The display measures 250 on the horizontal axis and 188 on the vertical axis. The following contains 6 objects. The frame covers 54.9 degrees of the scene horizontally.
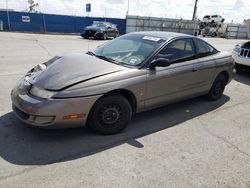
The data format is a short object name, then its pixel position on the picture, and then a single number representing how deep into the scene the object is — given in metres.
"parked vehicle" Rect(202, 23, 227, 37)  33.78
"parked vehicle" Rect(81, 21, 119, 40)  19.61
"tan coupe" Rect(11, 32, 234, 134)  3.12
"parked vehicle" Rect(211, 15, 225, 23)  35.06
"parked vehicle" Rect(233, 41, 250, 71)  7.64
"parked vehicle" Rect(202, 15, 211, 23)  35.92
